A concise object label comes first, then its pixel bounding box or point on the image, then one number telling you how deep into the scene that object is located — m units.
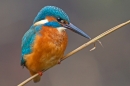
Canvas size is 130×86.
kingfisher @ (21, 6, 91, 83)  6.35
